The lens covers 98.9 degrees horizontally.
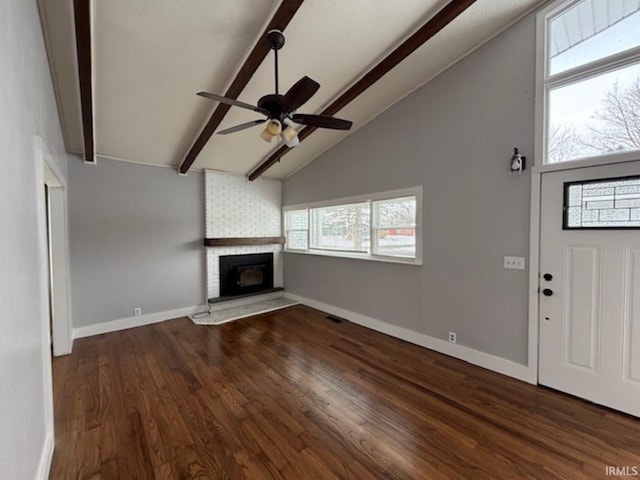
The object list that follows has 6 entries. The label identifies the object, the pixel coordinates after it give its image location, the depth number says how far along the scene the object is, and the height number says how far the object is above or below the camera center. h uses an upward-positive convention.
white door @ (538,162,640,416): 2.16 -0.46
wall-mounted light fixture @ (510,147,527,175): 2.62 +0.68
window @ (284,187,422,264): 3.68 +0.11
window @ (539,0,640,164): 2.16 +1.31
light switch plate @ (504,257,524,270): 2.69 -0.30
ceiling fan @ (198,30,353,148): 2.02 +1.01
